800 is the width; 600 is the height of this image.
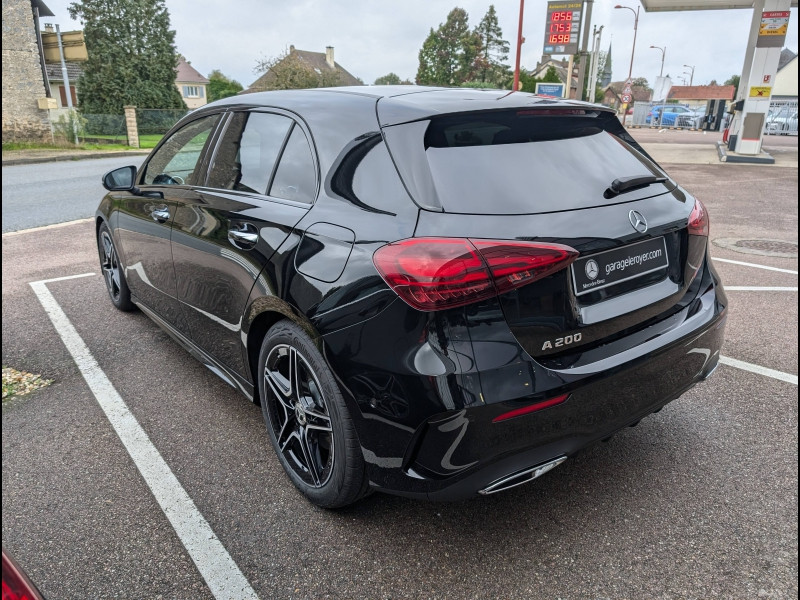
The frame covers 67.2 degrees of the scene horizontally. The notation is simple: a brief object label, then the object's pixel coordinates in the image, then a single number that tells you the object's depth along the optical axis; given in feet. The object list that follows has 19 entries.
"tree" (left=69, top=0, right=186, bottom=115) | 147.23
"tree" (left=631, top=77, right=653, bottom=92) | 465.06
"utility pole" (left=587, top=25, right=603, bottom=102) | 88.81
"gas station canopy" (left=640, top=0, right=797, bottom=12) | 72.18
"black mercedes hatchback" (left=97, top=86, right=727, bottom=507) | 6.40
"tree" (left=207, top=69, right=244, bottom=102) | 239.05
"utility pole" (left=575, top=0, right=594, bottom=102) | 74.90
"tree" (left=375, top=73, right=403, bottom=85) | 339.57
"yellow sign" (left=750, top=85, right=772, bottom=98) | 61.77
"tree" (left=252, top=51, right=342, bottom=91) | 137.90
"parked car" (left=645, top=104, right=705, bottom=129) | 190.70
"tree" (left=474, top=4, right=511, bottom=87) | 261.65
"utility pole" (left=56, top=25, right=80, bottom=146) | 87.04
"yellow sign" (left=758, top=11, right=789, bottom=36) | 59.72
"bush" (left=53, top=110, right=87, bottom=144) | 93.56
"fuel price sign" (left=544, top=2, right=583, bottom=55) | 80.59
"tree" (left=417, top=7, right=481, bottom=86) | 260.83
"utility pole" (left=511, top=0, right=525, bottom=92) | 79.59
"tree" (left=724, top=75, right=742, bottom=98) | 292.96
